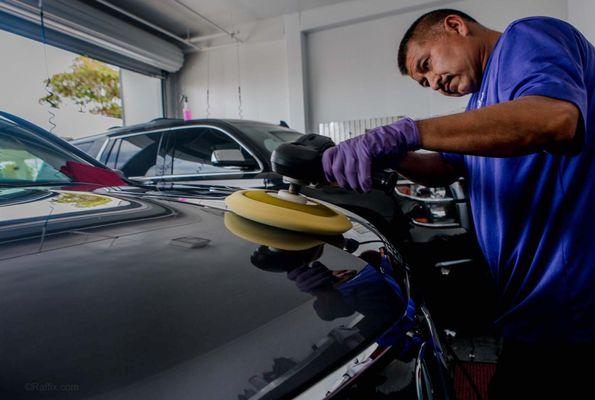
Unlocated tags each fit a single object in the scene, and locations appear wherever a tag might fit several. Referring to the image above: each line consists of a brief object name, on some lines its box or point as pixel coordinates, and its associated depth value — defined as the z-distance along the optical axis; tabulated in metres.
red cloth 1.28
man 0.68
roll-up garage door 4.98
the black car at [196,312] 0.34
